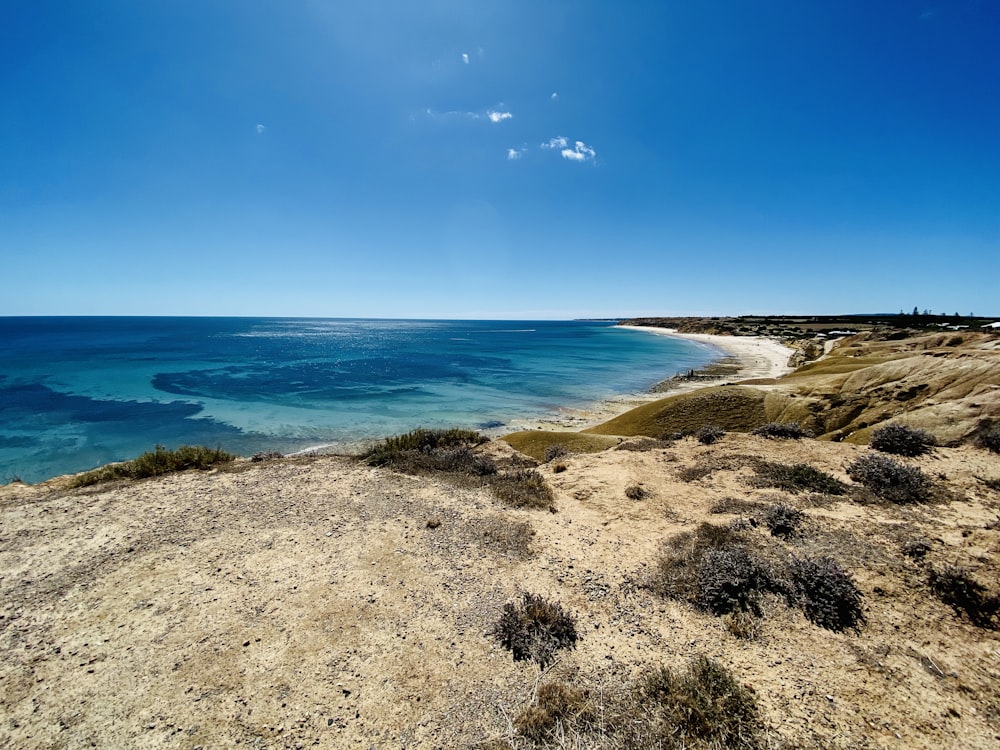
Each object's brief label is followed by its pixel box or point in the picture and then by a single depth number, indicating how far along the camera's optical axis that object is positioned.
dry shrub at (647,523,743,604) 6.33
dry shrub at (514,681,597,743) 4.11
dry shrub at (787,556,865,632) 5.42
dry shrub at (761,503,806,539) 7.63
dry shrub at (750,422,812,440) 13.51
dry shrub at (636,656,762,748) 3.86
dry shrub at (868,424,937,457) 10.57
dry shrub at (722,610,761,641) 5.32
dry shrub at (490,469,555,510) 10.03
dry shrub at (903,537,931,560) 6.38
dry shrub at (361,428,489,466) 13.19
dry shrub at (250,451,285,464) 13.66
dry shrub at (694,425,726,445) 13.98
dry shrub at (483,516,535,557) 7.84
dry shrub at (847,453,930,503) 8.43
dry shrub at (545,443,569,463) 15.14
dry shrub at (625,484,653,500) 10.09
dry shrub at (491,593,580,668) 5.24
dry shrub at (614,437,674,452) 14.44
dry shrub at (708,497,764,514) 8.79
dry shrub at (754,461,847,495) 9.34
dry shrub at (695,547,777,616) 5.87
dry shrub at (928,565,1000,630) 5.17
